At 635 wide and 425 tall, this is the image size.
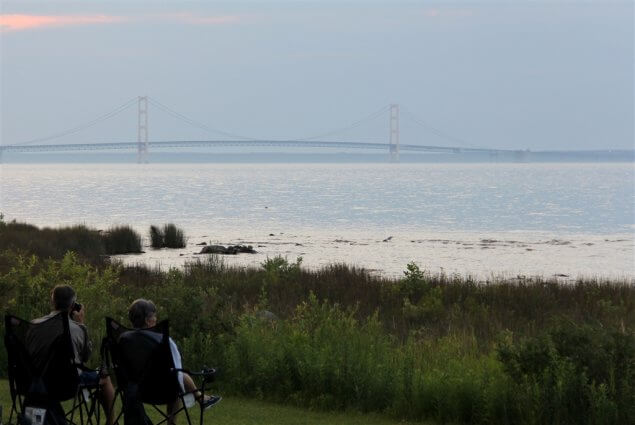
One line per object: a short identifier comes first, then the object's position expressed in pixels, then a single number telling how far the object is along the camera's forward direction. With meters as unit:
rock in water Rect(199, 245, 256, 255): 67.44
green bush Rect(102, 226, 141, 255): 62.78
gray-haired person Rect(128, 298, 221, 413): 12.81
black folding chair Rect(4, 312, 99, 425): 13.01
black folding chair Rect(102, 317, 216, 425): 12.68
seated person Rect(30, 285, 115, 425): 13.12
